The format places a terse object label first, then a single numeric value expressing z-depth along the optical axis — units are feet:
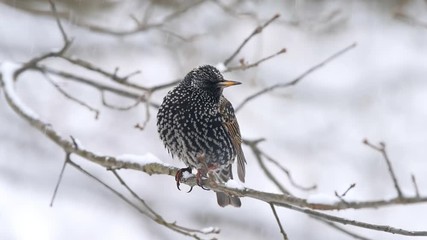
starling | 34.09
